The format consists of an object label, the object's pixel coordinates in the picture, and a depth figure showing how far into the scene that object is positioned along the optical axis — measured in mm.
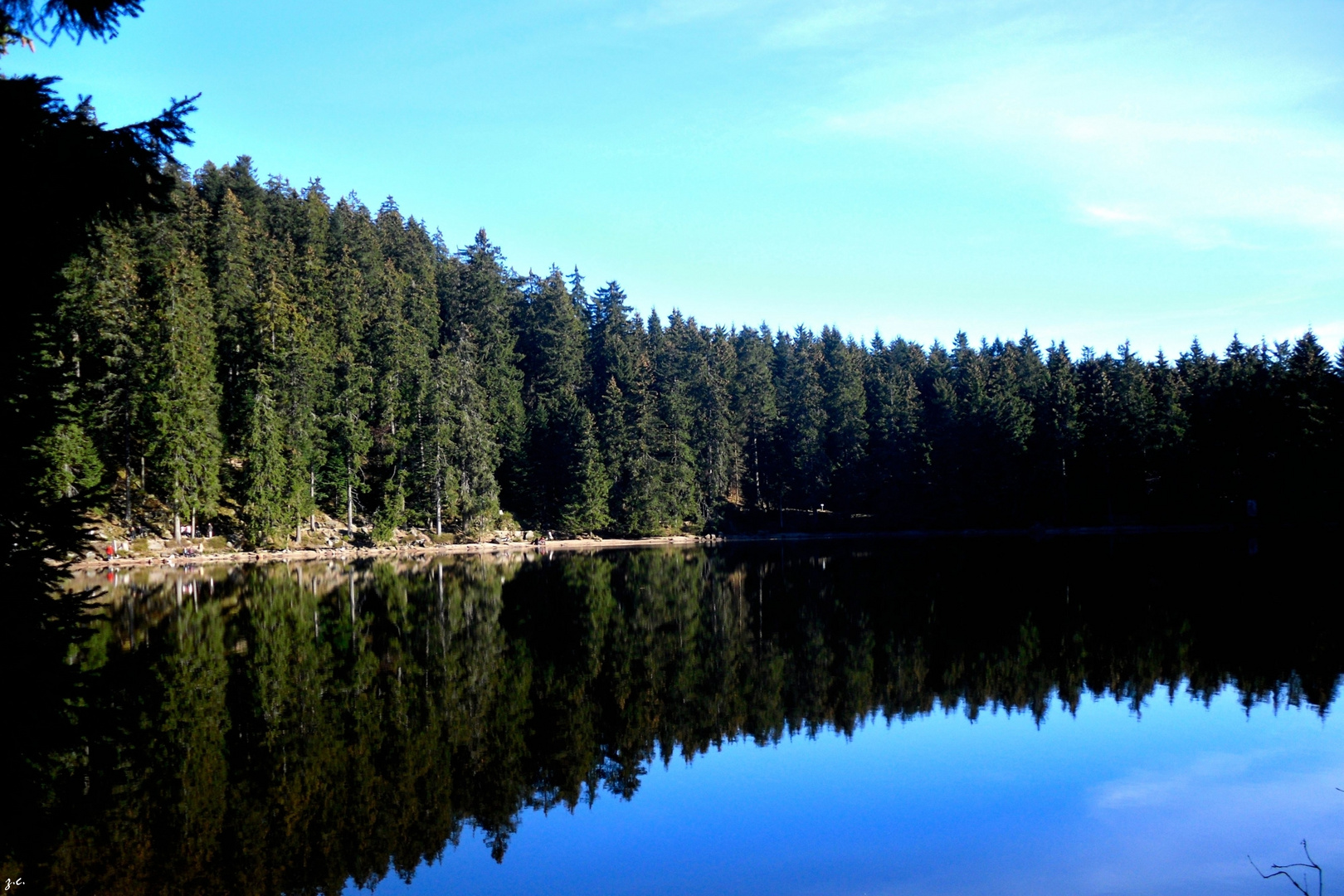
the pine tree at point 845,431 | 94081
